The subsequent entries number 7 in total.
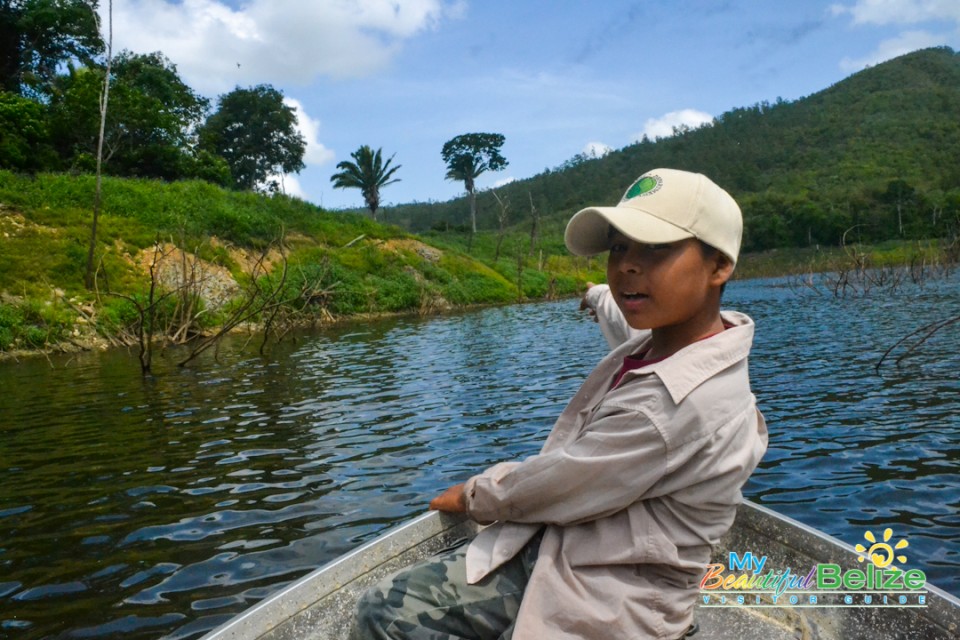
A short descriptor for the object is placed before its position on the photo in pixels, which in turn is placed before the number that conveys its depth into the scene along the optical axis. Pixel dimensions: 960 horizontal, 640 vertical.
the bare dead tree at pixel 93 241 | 19.41
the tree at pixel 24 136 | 26.91
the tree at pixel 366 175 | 49.72
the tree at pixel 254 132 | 49.38
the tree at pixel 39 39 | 32.94
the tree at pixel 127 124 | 29.36
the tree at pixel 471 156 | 67.31
